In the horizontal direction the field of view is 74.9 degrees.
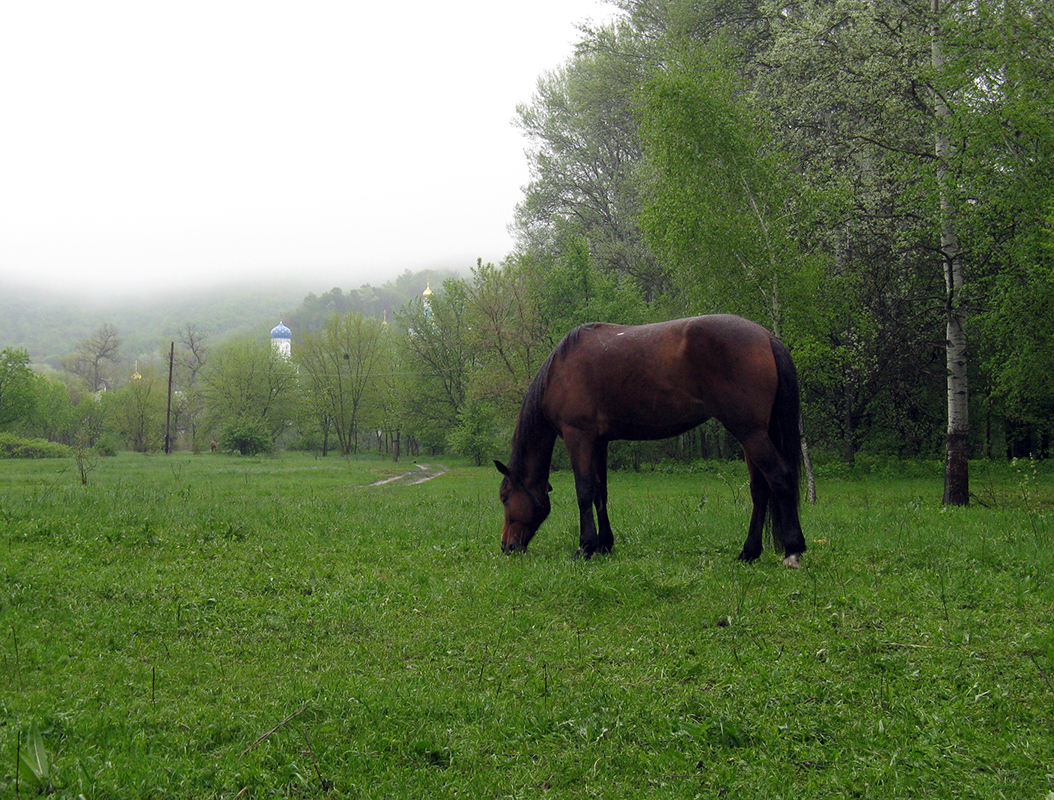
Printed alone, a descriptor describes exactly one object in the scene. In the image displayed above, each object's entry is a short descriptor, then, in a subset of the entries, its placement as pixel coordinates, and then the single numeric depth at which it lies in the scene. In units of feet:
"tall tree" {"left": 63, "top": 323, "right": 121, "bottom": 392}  259.19
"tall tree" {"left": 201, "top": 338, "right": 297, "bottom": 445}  201.46
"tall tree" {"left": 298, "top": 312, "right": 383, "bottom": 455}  188.24
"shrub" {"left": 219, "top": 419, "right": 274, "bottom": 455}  157.89
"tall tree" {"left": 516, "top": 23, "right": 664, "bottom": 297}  100.17
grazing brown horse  22.35
